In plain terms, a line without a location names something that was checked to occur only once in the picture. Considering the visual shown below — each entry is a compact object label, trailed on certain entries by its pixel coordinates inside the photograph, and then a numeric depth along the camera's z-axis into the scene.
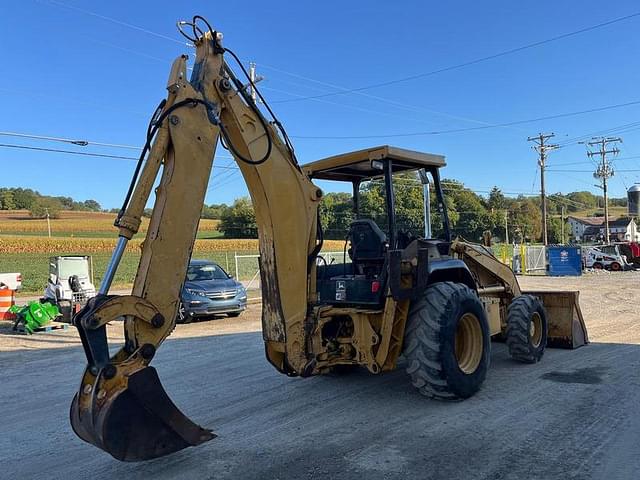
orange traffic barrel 14.16
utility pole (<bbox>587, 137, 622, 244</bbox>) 52.41
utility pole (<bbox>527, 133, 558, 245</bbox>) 43.09
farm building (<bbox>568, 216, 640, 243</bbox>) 68.12
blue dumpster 31.97
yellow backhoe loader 3.88
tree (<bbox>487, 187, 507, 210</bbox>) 85.07
